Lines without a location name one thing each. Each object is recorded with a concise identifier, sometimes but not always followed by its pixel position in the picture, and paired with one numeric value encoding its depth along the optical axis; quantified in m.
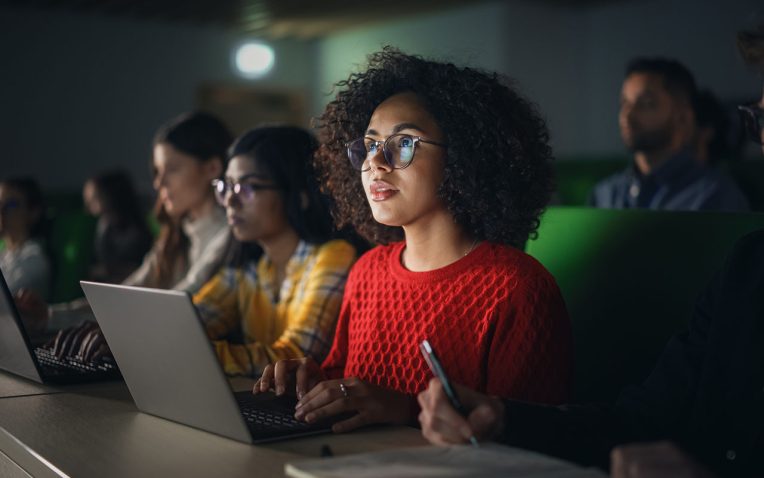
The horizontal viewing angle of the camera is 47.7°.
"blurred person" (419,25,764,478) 1.01
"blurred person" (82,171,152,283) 4.29
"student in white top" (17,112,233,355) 2.48
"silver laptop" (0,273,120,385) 1.35
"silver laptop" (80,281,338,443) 0.97
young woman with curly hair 1.28
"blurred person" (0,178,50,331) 3.30
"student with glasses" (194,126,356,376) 1.87
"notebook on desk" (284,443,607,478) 0.80
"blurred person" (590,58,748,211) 2.95
